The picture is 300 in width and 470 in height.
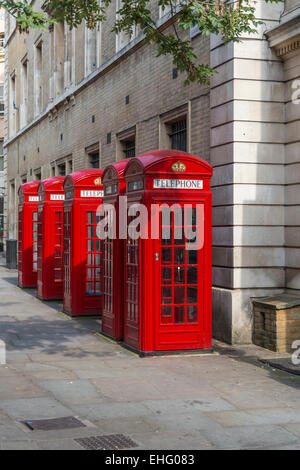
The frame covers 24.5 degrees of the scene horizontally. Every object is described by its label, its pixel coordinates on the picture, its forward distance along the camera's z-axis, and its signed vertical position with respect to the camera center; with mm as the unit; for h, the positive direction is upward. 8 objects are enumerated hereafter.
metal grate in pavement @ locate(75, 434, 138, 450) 5574 -1718
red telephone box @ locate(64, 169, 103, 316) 13125 -216
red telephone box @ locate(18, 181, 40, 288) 18844 -31
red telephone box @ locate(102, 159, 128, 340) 10477 -501
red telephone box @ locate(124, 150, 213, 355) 9297 -310
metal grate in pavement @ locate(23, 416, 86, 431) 6055 -1703
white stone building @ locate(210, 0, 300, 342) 10766 +957
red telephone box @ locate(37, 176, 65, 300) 16031 -146
